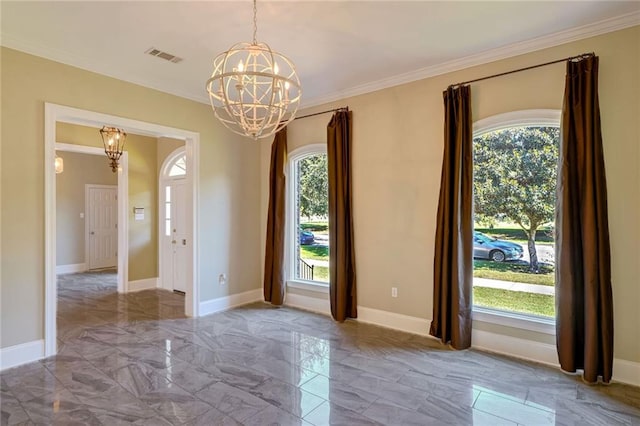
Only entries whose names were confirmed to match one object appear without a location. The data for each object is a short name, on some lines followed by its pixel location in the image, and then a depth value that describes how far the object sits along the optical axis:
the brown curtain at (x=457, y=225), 3.52
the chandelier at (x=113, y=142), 5.78
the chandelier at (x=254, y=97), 2.05
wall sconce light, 6.77
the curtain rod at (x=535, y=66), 2.97
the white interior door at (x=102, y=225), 8.77
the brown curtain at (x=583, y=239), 2.82
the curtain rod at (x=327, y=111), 4.54
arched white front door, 6.22
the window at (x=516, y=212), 3.34
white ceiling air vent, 3.40
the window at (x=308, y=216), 5.05
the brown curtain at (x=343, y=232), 4.47
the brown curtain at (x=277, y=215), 5.19
